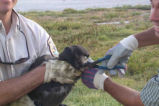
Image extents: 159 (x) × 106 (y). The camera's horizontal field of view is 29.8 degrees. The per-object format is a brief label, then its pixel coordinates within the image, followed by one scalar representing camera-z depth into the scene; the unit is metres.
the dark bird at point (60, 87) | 2.60
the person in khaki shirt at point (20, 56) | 2.61
